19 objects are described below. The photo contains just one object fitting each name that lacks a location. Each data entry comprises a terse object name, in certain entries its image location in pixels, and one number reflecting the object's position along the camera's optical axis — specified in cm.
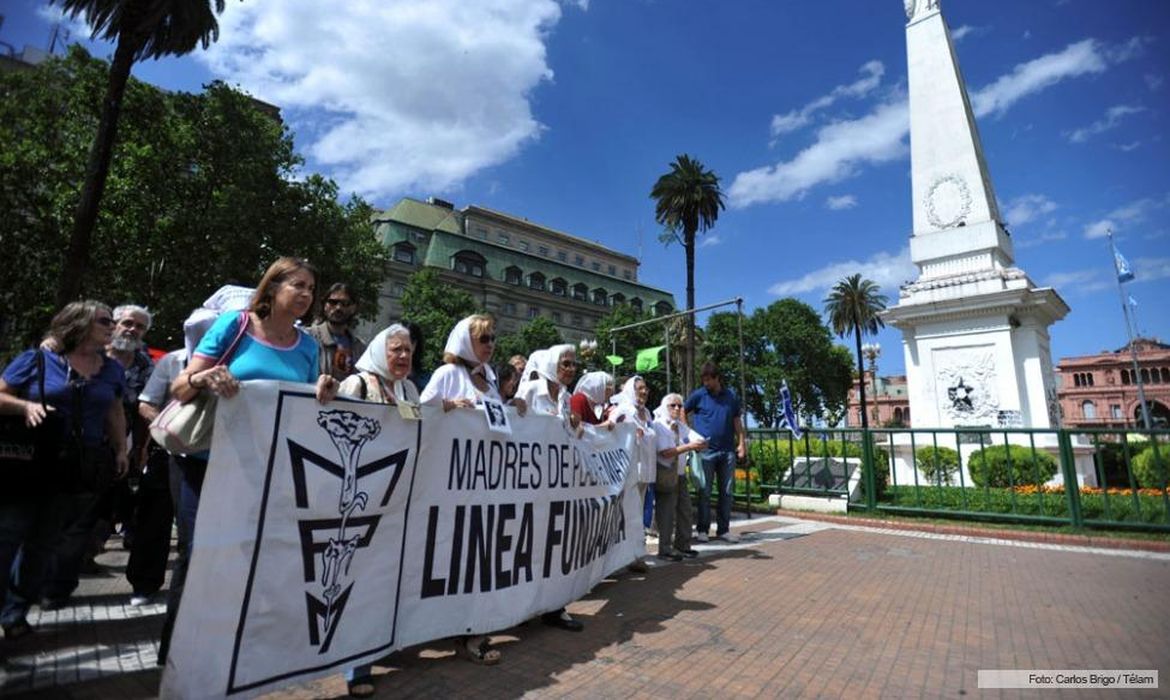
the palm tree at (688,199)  3069
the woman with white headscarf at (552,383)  482
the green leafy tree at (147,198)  1614
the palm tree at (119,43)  1059
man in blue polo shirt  739
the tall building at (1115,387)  7719
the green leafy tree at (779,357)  4741
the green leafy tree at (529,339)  4628
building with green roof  5175
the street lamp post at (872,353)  5779
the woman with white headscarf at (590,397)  580
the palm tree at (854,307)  5056
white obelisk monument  1389
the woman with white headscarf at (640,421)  570
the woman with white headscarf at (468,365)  363
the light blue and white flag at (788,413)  1082
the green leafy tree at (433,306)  3988
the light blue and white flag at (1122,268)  2490
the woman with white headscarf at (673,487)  629
